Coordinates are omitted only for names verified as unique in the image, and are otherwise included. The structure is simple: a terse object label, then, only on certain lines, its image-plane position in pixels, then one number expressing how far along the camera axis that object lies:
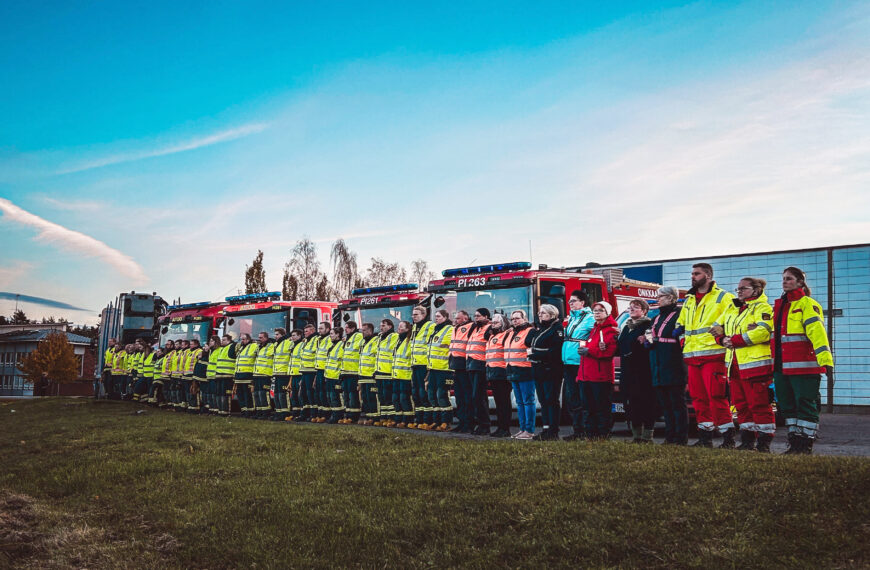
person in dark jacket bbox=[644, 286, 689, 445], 9.02
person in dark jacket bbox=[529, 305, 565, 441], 10.90
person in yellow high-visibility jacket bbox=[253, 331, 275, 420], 16.47
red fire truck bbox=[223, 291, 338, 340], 18.17
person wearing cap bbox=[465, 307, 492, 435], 12.23
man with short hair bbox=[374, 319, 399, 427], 14.09
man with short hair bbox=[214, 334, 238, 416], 17.28
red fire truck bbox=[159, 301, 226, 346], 20.59
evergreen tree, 40.59
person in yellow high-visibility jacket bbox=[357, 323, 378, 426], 14.36
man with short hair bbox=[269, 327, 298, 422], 16.19
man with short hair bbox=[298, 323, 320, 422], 15.64
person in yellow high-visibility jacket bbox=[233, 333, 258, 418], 16.80
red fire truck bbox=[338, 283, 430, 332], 15.77
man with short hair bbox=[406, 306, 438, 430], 13.43
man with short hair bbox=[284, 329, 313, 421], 15.93
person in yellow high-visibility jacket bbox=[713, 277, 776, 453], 8.24
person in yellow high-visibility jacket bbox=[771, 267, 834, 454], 7.90
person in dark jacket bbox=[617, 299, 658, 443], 9.50
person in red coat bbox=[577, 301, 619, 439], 9.96
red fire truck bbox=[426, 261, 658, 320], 13.16
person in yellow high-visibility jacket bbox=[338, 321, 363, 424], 14.76
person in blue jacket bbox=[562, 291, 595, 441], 10.37
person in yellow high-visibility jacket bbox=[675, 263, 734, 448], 8.60
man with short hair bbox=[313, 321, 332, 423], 15.35
